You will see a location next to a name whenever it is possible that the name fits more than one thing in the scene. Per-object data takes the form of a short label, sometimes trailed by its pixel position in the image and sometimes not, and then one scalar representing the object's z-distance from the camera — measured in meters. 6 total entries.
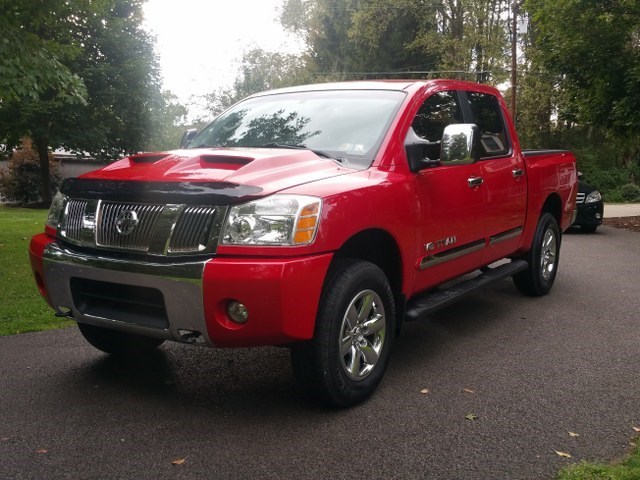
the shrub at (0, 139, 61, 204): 30.05
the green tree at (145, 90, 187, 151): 31.53
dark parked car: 14.20
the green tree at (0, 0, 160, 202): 26.70
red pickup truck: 3.48
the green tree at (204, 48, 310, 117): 43.56
